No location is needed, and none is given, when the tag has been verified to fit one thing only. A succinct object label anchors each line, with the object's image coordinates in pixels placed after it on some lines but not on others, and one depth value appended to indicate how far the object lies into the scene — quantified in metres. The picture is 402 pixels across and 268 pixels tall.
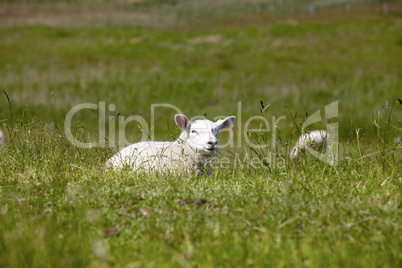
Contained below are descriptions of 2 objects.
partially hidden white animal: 12.44
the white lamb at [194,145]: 14.63
